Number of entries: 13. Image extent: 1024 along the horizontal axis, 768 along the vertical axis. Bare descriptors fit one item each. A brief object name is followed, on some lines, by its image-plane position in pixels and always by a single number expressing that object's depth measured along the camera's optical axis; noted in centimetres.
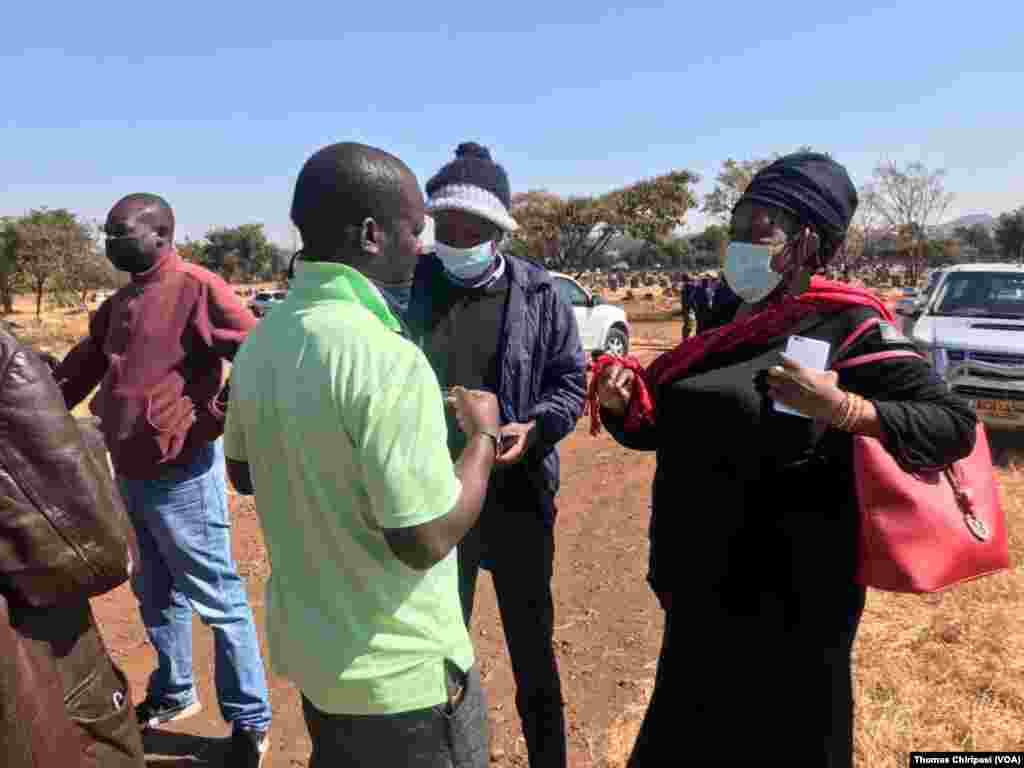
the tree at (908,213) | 4266
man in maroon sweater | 272
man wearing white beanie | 251
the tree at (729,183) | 2953
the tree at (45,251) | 2655
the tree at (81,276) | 2727
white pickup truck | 689
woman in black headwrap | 175
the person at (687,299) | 1619
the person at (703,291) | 1536
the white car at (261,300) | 2578
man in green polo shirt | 130
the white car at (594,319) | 1317
